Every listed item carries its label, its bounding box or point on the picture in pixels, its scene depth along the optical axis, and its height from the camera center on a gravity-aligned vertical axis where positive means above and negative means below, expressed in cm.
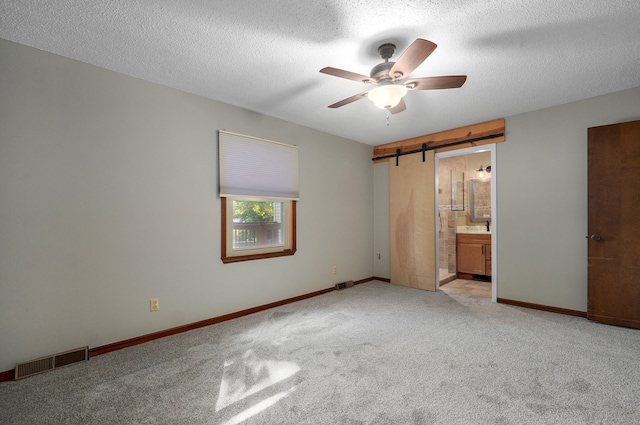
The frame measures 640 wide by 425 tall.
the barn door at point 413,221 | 468 -15
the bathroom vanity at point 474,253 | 535 -78
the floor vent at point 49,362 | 214 -115
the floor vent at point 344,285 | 469 -119
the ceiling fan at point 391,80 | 209 +103
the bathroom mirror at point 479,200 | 595 +25
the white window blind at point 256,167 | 337 +58
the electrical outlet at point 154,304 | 281 -88
